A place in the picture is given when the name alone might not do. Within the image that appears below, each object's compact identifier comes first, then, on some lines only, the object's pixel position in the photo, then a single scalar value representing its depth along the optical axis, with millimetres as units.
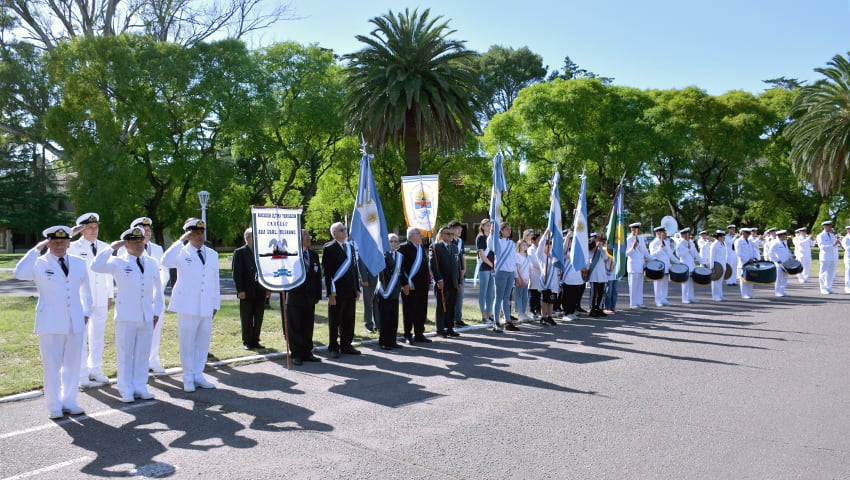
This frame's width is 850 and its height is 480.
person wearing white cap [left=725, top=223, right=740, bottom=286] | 23062
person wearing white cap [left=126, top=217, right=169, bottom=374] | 8617
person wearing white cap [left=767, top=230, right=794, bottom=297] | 19391
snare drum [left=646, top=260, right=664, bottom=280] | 16547
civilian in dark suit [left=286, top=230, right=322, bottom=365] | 9492
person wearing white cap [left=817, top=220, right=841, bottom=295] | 19458
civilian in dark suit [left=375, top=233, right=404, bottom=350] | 10664
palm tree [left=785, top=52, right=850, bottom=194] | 33188
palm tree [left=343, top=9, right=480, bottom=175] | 25312
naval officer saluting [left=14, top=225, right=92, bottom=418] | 6520
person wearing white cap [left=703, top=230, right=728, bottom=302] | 18594
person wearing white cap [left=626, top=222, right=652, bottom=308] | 16547
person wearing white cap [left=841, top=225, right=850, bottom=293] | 19500
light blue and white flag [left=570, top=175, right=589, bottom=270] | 14156
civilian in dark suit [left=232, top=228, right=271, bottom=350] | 10438
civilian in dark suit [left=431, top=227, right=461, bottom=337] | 12078
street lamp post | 23934
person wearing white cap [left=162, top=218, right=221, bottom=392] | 7812
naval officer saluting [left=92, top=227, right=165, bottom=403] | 7227
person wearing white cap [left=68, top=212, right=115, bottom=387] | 8086
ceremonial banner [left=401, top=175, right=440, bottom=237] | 12945
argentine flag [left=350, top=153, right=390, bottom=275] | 11227
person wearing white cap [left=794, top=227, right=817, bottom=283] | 23688
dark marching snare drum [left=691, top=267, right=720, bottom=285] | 17484
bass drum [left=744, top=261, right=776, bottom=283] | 17719
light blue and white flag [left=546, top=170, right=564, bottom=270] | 13820
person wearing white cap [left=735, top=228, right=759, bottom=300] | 21188
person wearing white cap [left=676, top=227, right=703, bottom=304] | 17828
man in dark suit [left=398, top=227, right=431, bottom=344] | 11344
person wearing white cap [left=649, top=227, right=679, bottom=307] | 17172
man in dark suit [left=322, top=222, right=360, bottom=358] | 10031
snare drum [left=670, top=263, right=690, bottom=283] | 16969
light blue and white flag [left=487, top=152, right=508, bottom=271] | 12422
